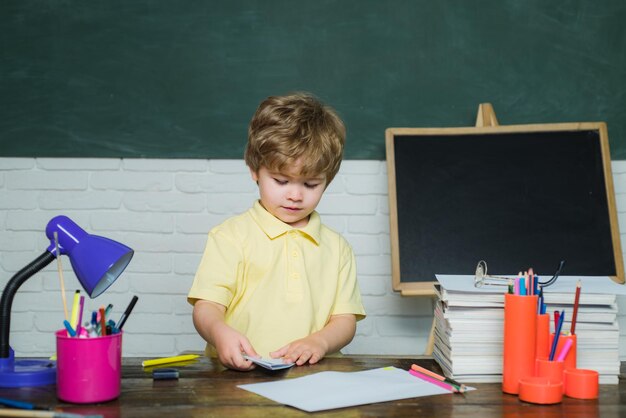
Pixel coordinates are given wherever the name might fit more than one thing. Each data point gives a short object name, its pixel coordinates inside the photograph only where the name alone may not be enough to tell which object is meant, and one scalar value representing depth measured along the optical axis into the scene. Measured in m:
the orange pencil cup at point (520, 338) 1.16
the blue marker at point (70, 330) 1.08
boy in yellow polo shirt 1.62
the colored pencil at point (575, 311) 1.23
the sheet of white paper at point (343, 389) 1.09
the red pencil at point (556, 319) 1.19
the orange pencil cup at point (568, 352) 1.20
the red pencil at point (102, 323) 1.09
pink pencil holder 1.06
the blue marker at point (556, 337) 1.17
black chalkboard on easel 2.46
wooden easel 2.58
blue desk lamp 1.16
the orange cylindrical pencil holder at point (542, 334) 1.18
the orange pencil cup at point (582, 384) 1.15
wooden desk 1.04
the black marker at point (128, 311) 1.22
